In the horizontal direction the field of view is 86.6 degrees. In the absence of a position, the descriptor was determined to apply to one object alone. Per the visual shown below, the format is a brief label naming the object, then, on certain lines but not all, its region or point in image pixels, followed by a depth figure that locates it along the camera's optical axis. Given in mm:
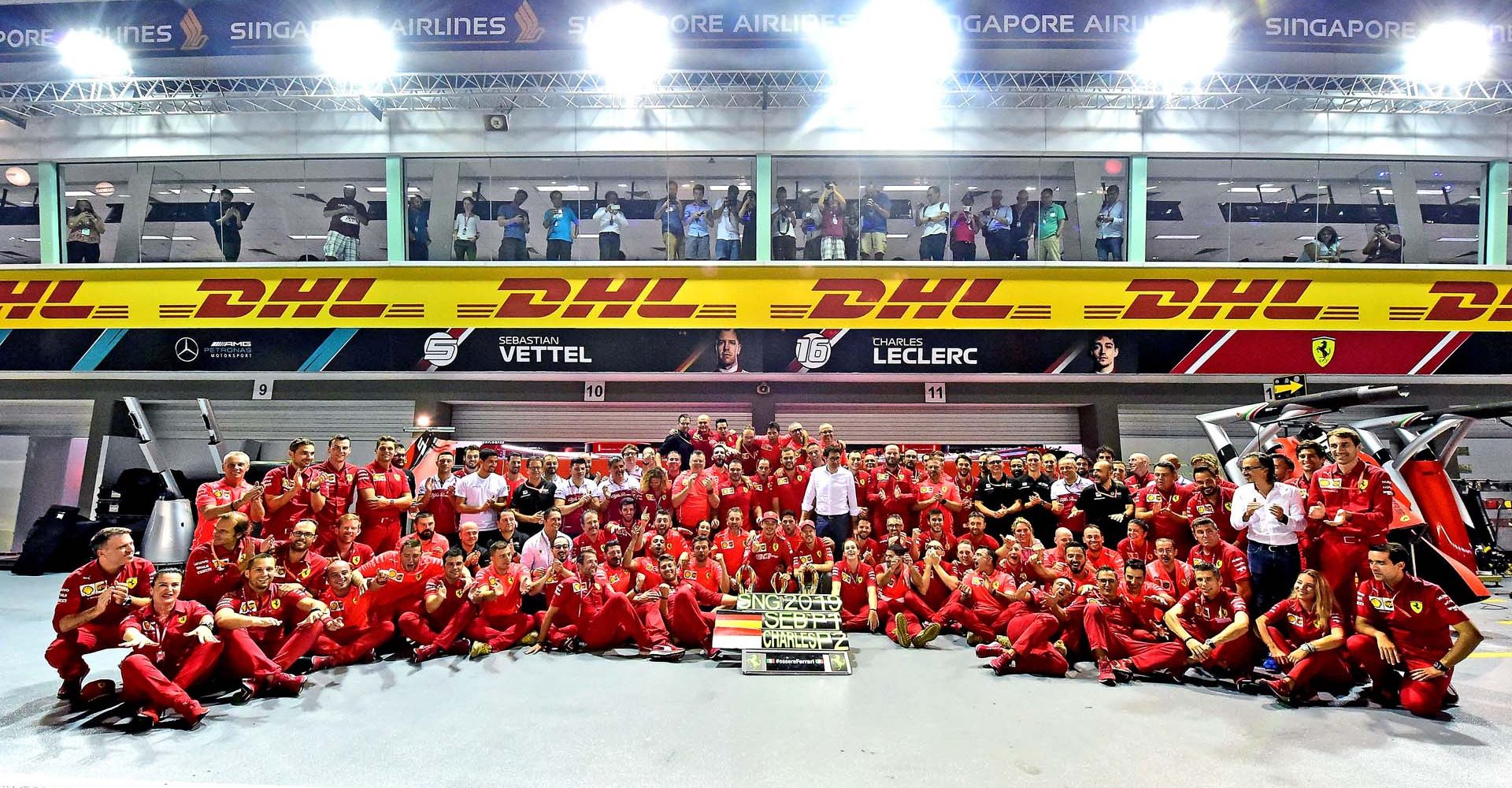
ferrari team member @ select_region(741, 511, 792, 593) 8359
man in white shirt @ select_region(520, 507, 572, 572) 7750
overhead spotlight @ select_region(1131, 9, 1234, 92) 9672
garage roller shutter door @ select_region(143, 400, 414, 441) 13328
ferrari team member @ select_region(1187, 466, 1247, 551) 7418
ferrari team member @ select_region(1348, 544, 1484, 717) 5344
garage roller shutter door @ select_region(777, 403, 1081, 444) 13492
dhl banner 12664
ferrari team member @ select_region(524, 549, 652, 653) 7129
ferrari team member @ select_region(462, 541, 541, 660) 7047
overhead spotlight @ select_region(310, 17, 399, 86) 9859
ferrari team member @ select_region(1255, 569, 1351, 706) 5605
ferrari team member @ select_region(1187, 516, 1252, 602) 6582
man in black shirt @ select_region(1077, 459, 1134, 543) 8625
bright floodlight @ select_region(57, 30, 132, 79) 10141
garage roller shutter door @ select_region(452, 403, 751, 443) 13422
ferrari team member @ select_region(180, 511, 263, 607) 6086
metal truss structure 11766
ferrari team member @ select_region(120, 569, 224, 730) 5262
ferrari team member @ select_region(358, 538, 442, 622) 6863
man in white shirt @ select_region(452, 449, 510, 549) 8820
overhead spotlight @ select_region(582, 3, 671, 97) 9766
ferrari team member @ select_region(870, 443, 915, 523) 9320
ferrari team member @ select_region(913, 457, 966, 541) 9109
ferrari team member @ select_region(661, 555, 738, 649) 7199
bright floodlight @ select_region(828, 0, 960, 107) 9664
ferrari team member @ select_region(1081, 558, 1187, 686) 6270
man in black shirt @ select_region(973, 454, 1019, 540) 9172
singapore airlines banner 9633
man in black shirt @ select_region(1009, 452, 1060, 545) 9031
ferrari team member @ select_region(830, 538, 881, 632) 8094
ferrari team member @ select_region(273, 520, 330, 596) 6461
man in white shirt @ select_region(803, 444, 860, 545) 9086
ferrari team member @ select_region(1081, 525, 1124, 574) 7488
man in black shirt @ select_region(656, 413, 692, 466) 10086
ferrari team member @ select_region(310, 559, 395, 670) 6457
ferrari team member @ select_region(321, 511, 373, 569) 6891
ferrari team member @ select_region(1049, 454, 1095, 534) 8766
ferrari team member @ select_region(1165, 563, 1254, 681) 6129
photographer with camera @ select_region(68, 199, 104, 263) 13281
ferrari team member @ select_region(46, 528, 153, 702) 5371
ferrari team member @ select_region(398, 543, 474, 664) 6844
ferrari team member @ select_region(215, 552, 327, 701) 5539
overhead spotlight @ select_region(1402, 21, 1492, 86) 9570
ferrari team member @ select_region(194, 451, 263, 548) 6562
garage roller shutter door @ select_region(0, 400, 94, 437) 13453
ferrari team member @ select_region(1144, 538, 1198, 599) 6797
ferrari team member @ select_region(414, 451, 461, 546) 8688
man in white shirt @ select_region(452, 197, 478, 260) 13109
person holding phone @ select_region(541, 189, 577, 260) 13156
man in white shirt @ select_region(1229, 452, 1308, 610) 6484
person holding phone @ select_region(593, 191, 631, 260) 13148
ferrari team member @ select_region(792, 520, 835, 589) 7816
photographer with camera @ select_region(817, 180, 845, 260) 13008
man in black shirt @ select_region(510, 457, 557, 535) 8789
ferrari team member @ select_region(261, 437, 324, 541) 6988
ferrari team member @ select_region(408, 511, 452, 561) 7345
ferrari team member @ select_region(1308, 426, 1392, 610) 6191
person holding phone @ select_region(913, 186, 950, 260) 13102
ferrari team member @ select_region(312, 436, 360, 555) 7359
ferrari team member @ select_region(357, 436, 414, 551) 7641
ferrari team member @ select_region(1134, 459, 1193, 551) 7688
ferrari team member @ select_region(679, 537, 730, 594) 7887
